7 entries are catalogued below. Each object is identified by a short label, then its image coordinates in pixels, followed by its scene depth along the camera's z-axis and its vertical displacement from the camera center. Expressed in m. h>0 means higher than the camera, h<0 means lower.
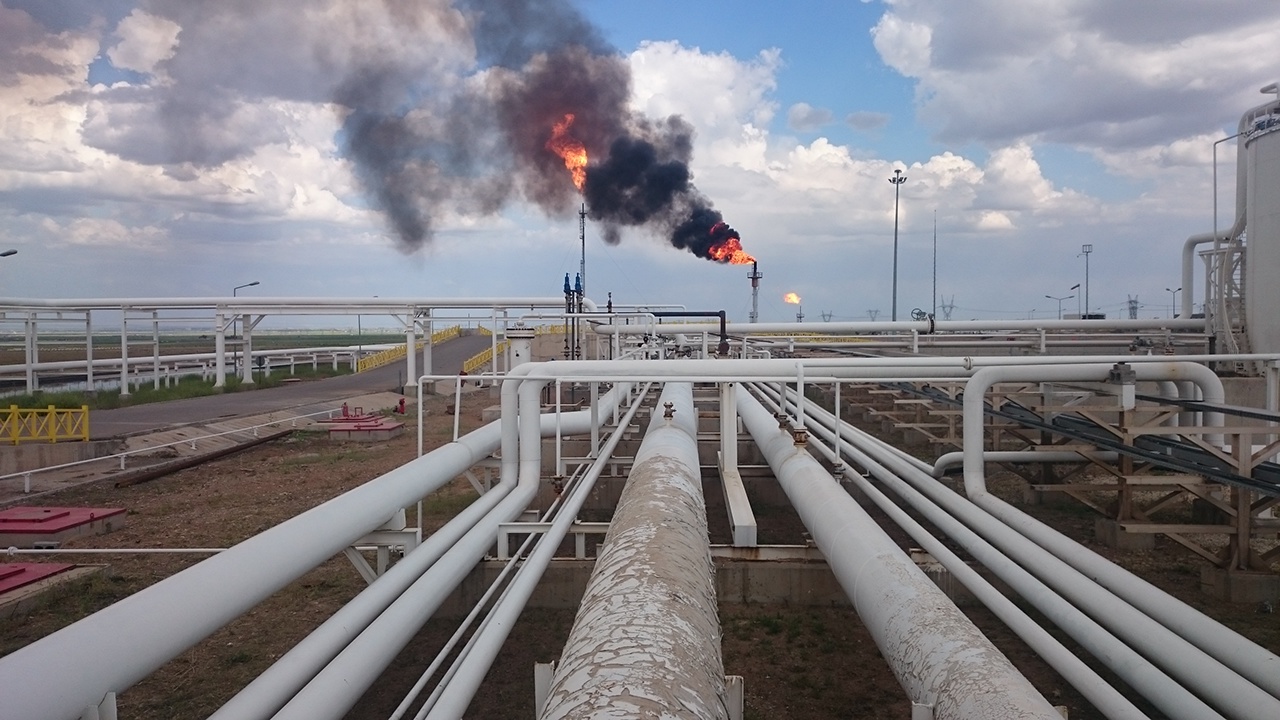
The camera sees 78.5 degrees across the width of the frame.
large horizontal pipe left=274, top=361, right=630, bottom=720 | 3.40 -1.43
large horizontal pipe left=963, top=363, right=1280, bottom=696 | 3.49 -1.23
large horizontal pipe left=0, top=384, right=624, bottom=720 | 2.60 -1.09
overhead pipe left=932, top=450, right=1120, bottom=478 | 9.23 -1.32
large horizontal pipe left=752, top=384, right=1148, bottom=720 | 3.33 -1.40
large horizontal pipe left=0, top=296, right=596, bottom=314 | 27.36 +1.62
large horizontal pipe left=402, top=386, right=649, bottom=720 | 3.41 -1.47
